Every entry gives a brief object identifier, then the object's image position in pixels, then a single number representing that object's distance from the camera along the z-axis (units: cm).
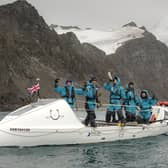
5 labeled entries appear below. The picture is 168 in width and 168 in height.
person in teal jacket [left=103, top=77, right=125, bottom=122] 2664
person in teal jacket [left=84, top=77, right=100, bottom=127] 2528
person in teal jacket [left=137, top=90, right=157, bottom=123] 2867
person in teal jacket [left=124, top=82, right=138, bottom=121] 2797
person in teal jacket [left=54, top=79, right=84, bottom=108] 2539
